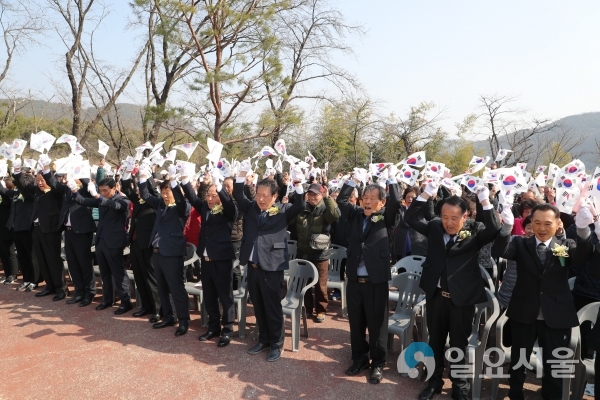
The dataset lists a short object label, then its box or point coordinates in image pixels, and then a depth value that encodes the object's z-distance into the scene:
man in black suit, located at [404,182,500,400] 3.54
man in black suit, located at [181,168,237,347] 4.88
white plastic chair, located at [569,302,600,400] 3.40
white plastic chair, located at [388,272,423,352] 4.57
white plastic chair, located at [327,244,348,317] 5.80
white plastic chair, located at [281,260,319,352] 4.76
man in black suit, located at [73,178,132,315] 5.97
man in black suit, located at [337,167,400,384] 4.05
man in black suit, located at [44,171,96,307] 6.37
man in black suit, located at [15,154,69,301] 6.65
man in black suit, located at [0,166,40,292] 7.14
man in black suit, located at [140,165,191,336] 5.19
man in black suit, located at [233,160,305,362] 4.50
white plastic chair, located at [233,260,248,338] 5.16
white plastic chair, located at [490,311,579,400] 3.58
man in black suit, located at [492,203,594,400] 3.33
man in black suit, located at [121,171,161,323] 5.73
